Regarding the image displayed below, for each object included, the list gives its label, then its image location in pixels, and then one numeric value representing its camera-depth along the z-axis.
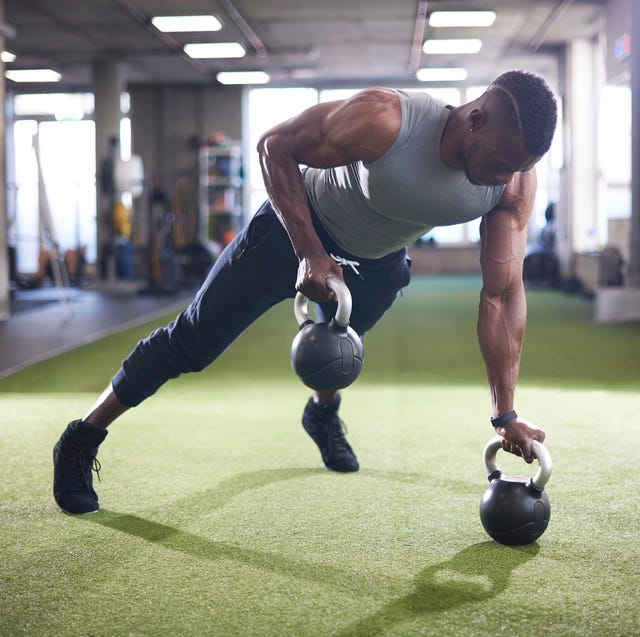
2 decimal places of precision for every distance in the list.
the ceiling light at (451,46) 10.64
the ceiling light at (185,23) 9.29
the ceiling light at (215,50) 10.77
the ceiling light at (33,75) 12.76
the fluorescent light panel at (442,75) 12.79
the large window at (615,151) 9.18
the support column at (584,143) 10.76
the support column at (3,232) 7.07
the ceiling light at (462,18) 9.16
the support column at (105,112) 11.43
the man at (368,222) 1.66
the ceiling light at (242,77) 12.65
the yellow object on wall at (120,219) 10.59
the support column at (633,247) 7.02
